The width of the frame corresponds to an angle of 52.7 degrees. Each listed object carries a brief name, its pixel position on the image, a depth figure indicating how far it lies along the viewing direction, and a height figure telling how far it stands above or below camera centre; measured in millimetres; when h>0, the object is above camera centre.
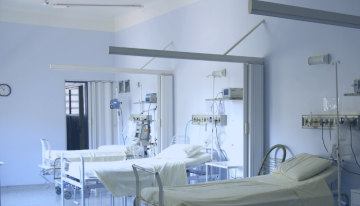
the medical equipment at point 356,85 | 3997 +171
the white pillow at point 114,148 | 7764 -979
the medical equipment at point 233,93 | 5617 +138
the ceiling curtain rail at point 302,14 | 2973 +763
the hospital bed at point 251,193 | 3523 -942
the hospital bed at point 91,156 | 7098 -1053
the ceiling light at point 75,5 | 7933 +2156
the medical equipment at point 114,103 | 8758 -22
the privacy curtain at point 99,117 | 9398 -373
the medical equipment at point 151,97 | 7633 +102
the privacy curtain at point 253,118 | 5188 -234
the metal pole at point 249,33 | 5385 +1029
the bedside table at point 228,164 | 5375 -952
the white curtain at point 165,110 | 7273 -167
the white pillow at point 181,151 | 6062 -831
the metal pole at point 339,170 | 3801 -725
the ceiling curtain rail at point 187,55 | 4288 +607
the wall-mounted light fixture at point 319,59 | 4406 +513
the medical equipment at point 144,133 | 7559 -638
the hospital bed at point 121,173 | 5090 -1030
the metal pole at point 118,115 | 9445 -324
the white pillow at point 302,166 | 4094 -755
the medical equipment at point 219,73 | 6055 +481
